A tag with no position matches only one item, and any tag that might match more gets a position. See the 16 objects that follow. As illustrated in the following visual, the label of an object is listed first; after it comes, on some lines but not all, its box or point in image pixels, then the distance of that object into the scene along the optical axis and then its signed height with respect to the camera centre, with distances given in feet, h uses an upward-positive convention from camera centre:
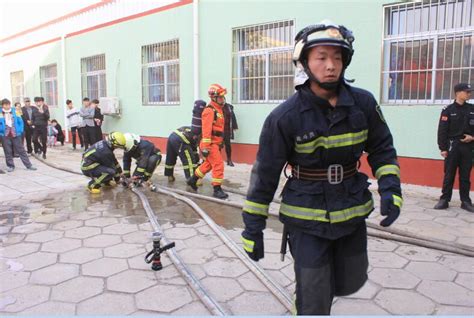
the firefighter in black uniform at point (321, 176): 6.75 -1.10
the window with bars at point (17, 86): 61.62 +3.85
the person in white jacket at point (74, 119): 45.44 -0.91
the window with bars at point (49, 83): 54.13 +3.72
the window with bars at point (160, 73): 36.70 +3.62
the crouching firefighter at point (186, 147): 24.79 -2.18
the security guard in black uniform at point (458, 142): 18.37 -1.33
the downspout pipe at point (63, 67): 49.88 +5.43
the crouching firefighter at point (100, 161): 22.80 -2.85
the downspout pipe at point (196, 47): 32.94 +5.31
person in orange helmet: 20.40 -1.22
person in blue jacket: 30.48 -1.79
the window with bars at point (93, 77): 45.39 +3.96
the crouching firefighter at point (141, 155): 23.47 -2.59
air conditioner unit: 41.63 +0.53
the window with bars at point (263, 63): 28.86 +3.68
